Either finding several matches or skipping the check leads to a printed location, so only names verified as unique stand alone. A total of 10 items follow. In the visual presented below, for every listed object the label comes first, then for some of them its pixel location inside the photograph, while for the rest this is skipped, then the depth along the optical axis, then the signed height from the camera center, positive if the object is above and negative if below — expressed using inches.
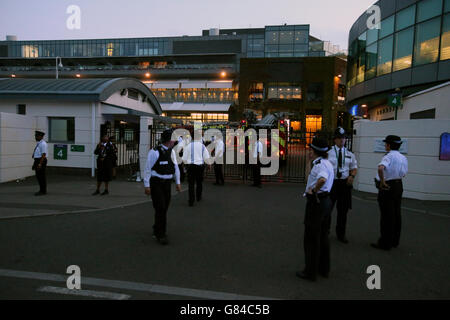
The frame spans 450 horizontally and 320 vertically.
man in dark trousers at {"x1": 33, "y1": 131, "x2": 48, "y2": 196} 352.8 -29.8
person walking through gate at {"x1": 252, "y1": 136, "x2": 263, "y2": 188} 450.0 -29.8
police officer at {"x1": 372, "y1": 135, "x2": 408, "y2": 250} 206.8 -30.3
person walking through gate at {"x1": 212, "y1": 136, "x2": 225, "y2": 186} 439.8 -28.4
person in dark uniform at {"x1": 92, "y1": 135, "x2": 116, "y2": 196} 369.4 -33.0
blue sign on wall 356.5 -3.1
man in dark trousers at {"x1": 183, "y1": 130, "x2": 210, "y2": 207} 337.6 -20.0
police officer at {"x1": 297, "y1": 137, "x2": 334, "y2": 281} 157.5 -37.0
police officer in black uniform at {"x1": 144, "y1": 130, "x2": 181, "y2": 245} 211.2 -28.6
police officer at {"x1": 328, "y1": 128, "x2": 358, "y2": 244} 223.8 -24.7
